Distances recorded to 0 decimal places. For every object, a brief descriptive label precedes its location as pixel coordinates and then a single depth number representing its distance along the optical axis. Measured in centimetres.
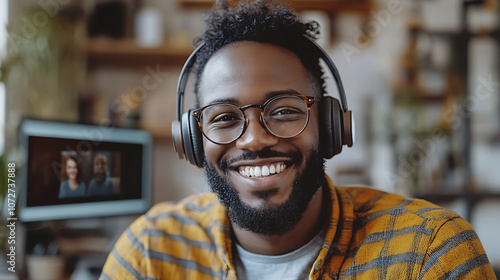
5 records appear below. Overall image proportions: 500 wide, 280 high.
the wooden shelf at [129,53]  220
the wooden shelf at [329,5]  236
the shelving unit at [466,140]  236
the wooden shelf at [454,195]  235
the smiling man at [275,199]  79
